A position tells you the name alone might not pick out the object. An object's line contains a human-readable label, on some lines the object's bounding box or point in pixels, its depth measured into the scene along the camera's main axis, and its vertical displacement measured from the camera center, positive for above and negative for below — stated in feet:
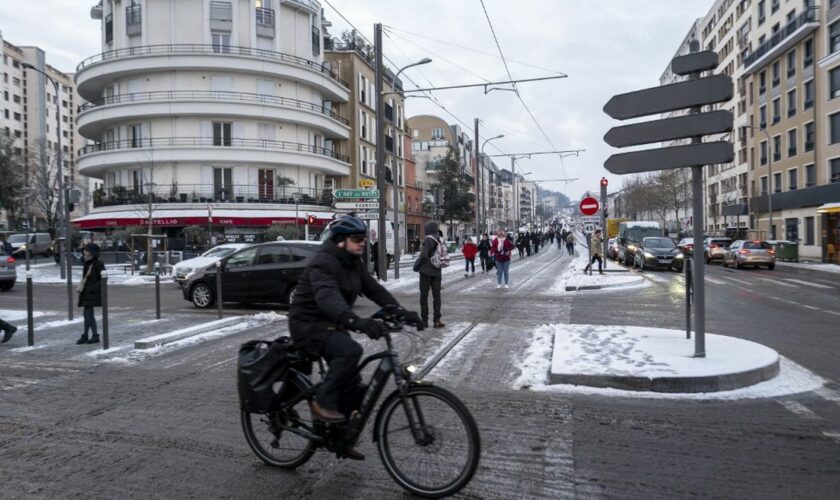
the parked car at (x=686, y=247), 108.14 -2.21
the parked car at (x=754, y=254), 94.18 -3.05
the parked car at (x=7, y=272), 67.21 -3.07
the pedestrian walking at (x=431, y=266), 34.60 -1.56
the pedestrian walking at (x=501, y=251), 56.95 -1.25
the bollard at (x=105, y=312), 27.71 -3.19
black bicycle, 11.70 -3.85
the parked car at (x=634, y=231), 114.23 +0.96
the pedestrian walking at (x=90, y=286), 30.60 -2.16
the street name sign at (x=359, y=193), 68.85 +5.31
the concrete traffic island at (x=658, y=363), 20.04 -4.66
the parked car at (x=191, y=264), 65.62 -2.40
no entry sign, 71.30 +3.76
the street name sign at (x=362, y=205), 68.39 +3.92
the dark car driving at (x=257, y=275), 44.78 -2.51
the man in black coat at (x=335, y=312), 12.35 -1.49
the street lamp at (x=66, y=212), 38.68 +3.70
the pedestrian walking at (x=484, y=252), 82.74 -1.89
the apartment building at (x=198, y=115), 126.41 +27.01
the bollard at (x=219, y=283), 36.69 -2.54
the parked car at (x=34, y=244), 135.44 +0.07
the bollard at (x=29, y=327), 30.25 -4.16
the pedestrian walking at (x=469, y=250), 77.56 -1.50
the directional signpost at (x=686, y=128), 22.62 +4.23
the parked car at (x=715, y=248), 114.01 -2.43
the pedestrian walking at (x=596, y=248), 69.87 -1.33
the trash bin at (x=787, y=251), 117.70 -3.27
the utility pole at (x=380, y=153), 69.56 +9.85
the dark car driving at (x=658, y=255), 86.63 -2.75
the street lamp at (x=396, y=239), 70.38 +0.06
